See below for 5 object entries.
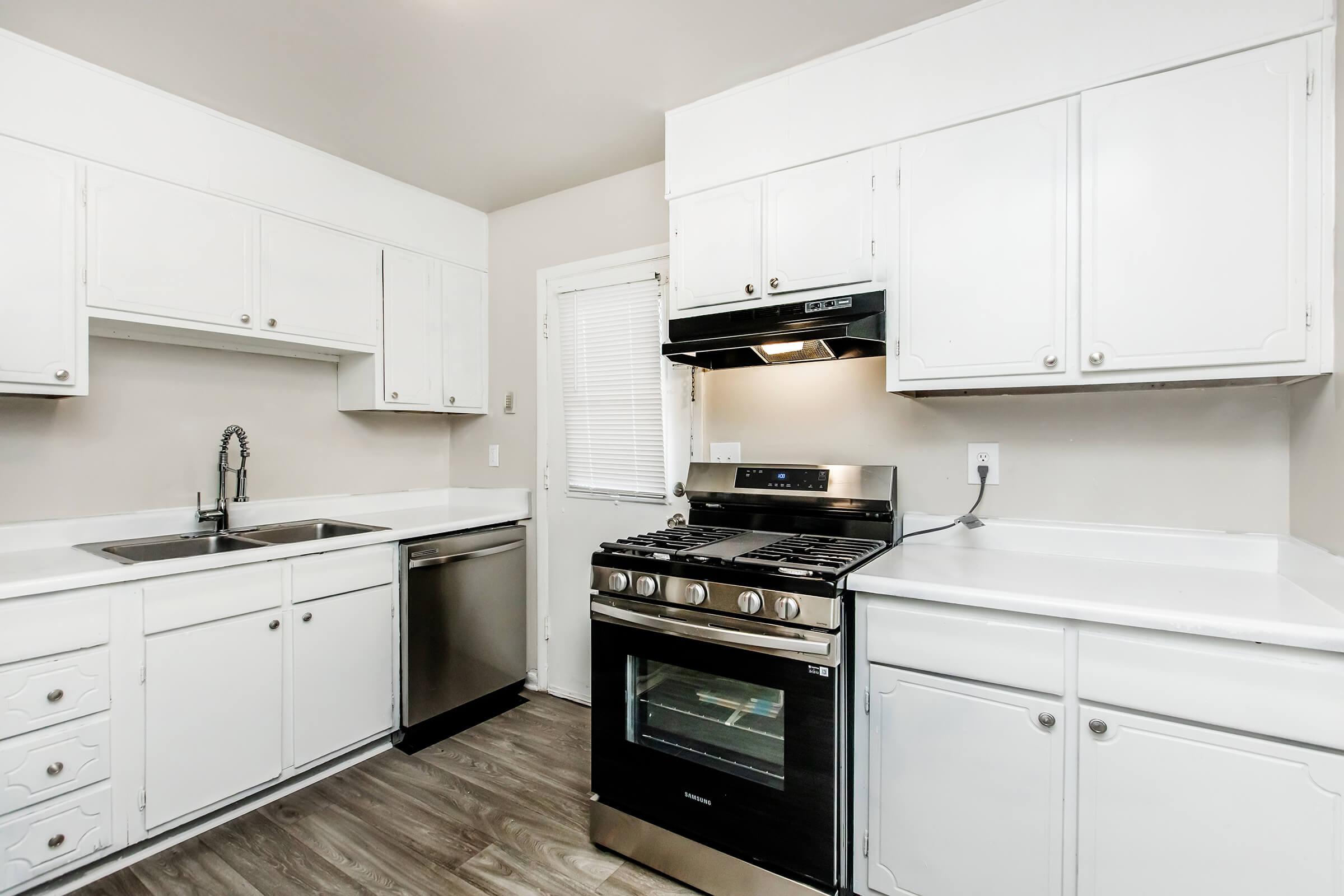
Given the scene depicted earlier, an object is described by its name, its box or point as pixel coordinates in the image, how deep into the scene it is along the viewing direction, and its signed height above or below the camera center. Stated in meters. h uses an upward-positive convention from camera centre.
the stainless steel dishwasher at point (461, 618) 2.69 -0.81
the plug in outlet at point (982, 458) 2.09 -0.05
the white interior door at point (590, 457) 2.82 -0.06
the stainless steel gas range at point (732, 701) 1.66 -0.76
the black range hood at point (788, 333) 1.92 +0.36
